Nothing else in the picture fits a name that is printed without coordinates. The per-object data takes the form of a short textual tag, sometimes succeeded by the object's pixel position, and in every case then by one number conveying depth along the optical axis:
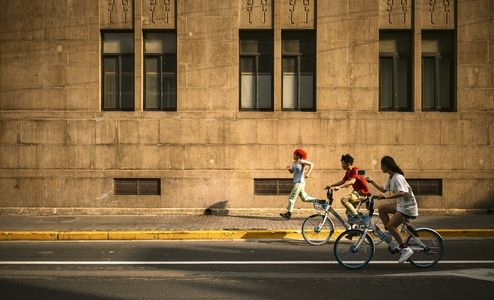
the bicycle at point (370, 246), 8.40
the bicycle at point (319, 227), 10.65
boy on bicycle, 10.87
